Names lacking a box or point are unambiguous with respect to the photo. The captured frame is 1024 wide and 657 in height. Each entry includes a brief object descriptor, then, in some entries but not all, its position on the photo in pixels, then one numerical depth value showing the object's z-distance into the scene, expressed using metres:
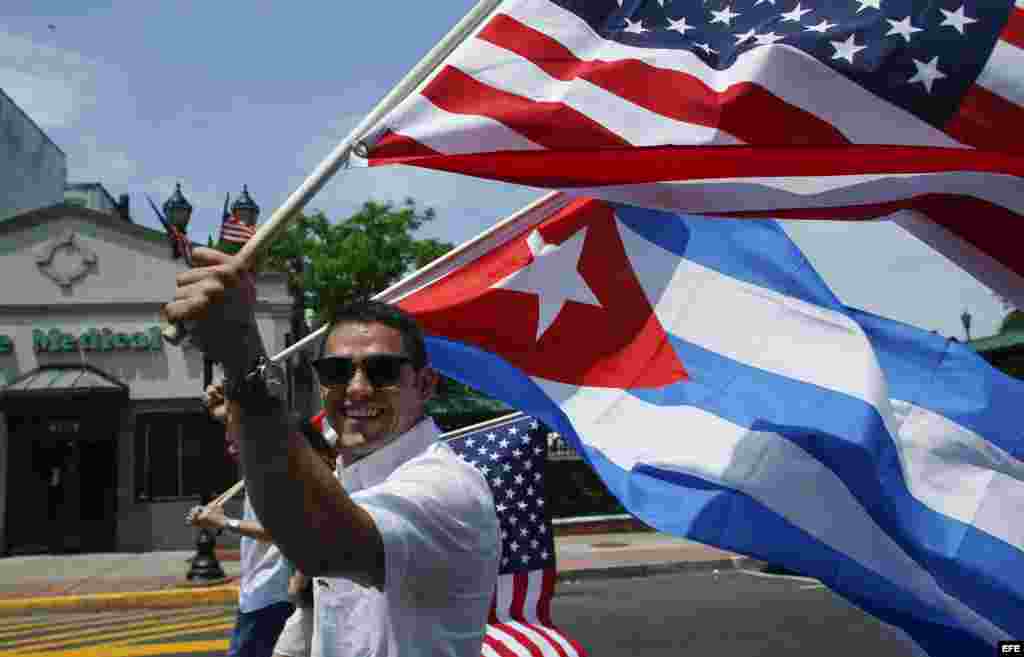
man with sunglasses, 1.52
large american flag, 3.23
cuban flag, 3.44
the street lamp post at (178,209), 11.20
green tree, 31.08
